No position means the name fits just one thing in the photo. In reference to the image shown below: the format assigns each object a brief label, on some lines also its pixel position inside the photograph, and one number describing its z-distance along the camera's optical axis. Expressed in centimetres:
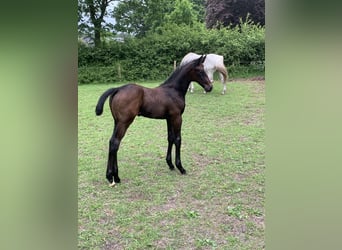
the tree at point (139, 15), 909
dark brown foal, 209
